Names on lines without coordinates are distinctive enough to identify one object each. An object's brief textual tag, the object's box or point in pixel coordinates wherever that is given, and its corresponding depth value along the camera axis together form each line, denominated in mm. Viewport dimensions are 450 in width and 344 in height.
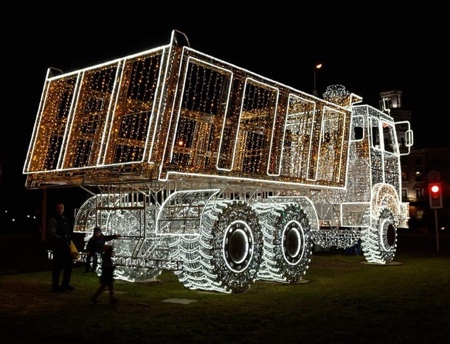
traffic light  19578
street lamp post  20641
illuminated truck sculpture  10086
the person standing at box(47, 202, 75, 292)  11117
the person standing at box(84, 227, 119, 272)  10859
